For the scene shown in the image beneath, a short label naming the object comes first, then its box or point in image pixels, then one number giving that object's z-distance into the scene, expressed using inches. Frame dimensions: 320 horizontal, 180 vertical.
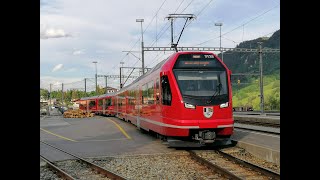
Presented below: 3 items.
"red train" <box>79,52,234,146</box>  467.8
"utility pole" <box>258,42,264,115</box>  1240.5
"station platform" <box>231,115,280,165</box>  402.9
